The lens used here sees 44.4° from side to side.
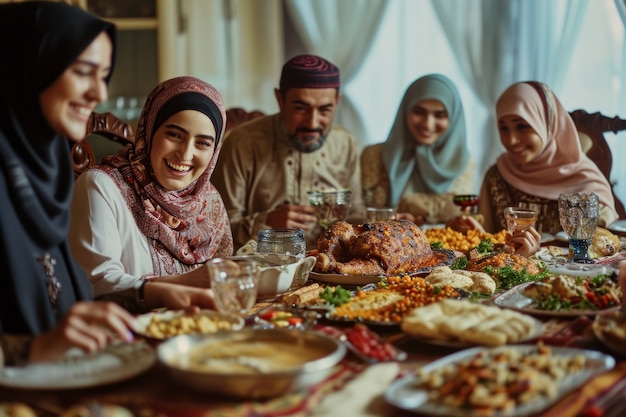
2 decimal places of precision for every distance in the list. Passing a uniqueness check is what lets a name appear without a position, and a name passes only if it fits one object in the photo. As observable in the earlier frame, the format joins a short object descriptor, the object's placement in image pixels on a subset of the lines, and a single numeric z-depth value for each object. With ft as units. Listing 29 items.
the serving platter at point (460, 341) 5.53
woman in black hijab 5.51
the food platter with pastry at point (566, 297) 6.70
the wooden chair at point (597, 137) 14.96
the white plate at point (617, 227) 11.29
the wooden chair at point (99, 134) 11.64
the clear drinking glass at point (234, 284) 5.92
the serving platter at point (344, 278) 8.17
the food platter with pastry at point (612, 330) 5.41
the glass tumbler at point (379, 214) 10.77
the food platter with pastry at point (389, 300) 6.43
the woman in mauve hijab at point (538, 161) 13.71
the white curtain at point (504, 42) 18.25
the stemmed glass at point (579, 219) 9.26
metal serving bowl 4.48
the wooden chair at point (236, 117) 17.01
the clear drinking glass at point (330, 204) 10.81
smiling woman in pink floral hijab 8.27
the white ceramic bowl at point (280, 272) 7.09
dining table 4.46
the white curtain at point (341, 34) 20.94
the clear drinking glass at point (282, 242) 8.46
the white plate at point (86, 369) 4.69
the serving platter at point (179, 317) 5.86
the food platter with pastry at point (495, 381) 4.36
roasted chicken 8.39
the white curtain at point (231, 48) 21.63
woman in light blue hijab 17.06
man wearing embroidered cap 15.38
